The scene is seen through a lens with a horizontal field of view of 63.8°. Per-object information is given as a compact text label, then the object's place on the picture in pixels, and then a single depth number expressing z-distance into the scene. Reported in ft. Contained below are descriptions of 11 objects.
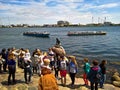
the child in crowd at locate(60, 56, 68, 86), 17.85
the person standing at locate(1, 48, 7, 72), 22.15
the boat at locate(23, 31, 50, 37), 127.06
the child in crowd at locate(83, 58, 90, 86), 18.06
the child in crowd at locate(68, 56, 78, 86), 17.27
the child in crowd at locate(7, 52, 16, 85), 17.41
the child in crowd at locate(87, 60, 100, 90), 15.77
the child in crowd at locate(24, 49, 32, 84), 18.06
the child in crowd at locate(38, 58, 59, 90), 9.56
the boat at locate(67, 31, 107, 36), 136.53
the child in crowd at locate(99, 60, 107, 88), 17.88
